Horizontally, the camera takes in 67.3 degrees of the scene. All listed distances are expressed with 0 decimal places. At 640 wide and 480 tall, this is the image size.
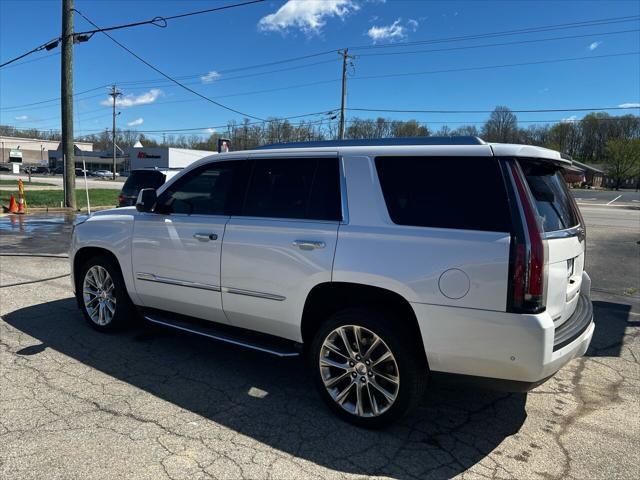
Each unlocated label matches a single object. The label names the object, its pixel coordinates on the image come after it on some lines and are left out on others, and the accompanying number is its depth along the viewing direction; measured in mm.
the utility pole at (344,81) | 40938
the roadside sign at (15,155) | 81625
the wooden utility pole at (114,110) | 69500
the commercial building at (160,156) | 66625
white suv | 2789
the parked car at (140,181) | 12367
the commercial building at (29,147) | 122750
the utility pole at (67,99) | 18625
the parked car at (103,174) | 74094
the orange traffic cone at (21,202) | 17641
